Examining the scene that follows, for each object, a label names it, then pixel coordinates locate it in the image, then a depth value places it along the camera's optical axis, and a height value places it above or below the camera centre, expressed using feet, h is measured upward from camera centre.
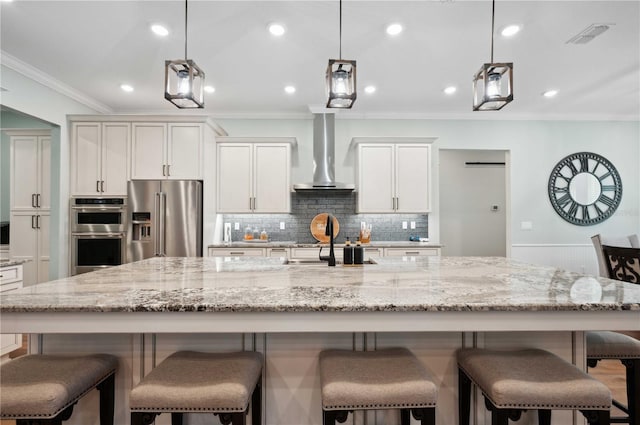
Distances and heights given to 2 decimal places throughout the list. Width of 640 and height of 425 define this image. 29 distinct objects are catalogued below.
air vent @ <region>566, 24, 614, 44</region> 9.37 +5.13
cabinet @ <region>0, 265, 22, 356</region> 10.04 -2.11
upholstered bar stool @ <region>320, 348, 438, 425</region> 3.79 -1.96
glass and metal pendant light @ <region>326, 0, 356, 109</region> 6.28 +2.47
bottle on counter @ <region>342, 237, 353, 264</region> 7.65 -0.91
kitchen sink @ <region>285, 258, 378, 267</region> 8.69 -1.29
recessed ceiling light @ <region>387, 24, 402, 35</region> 9.29 +5.10
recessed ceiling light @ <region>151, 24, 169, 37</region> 9.29 +5.11
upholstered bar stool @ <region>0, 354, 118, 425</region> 3.67 -1.95
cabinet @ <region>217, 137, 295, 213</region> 15.43 +1.79
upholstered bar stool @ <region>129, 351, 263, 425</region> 3.73 -1.95
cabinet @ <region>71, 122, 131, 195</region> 13.99 +2.33
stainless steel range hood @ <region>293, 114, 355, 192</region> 16.05 +3.01
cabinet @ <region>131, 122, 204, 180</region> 14.10 +2.63
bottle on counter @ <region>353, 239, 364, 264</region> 7.64 -0.92
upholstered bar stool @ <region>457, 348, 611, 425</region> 3.81 -1.96
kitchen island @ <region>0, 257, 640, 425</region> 4.04 -1.17
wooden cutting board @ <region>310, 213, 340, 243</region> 16.52 -0.55
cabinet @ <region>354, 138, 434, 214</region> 15.51 +1.88
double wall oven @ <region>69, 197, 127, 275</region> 13.69 -0.85
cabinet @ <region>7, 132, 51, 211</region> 14.30 +1.84
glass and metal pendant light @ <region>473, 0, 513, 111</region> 6.29 +2.49
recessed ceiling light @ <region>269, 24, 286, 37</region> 9.28 +5.10
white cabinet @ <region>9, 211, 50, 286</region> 14.24 -1.13
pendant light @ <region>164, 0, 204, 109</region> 6.18 +2.53
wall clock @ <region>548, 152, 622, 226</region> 17.33 +1.18
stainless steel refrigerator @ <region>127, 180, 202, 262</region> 13.64 -0.17
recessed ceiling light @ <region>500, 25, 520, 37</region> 9.35 +5.11
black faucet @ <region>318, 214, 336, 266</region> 7.64 -0.54
